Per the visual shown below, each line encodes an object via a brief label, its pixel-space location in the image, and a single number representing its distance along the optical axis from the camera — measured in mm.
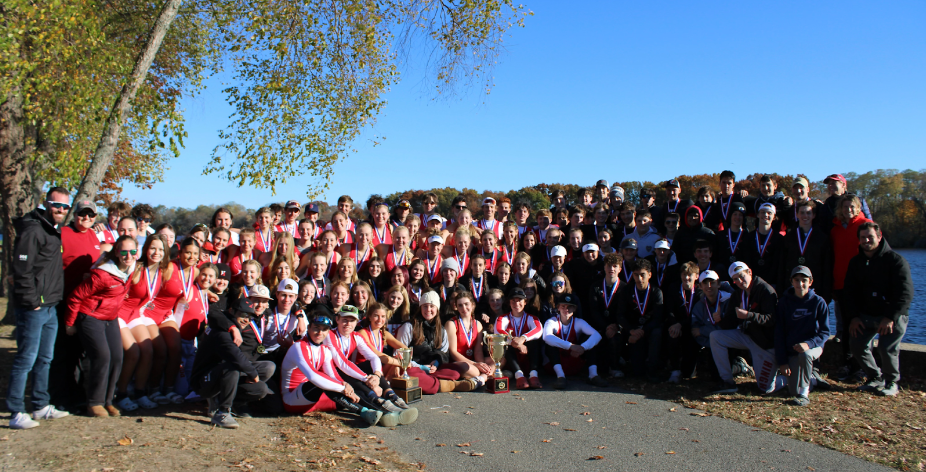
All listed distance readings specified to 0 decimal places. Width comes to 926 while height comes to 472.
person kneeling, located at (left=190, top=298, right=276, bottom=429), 5332
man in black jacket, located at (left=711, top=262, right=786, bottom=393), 6809
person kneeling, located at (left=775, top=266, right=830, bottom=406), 6465
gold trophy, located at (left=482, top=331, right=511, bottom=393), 7047
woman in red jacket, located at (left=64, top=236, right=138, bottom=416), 5387
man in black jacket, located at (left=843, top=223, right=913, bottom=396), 6656
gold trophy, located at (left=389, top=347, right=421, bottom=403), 6176
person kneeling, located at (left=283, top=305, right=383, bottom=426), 5746
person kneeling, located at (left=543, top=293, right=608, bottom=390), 7648
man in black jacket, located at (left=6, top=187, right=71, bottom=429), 5047
